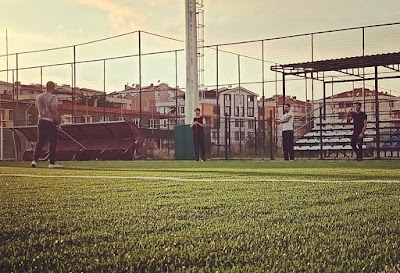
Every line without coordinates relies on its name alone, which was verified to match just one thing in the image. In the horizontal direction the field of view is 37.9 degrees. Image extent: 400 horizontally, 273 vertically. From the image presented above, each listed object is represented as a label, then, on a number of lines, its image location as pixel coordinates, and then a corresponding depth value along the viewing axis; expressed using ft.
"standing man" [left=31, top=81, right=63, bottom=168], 38.70
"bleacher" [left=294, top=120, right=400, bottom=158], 67.41
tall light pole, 64.64
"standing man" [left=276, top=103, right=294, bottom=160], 52.80
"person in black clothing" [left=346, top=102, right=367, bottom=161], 51.00
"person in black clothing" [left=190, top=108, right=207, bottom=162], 55.01
